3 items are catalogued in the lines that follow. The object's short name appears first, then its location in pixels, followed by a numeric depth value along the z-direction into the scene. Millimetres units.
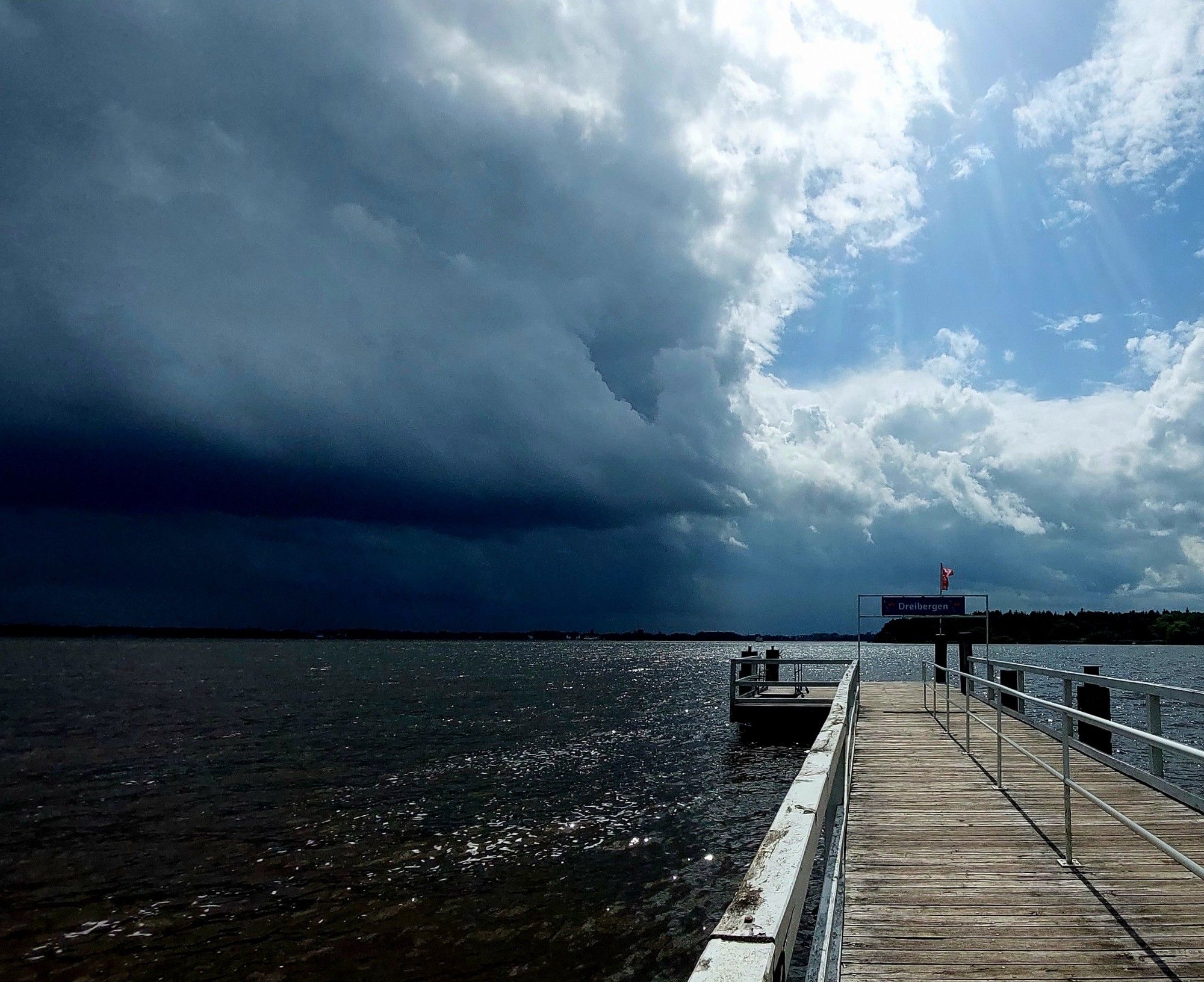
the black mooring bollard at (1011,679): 15943
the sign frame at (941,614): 18141
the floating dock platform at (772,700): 22547
